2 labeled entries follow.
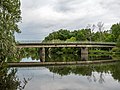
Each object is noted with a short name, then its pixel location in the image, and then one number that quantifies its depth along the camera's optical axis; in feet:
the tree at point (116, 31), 141.82
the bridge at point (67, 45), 103.36
